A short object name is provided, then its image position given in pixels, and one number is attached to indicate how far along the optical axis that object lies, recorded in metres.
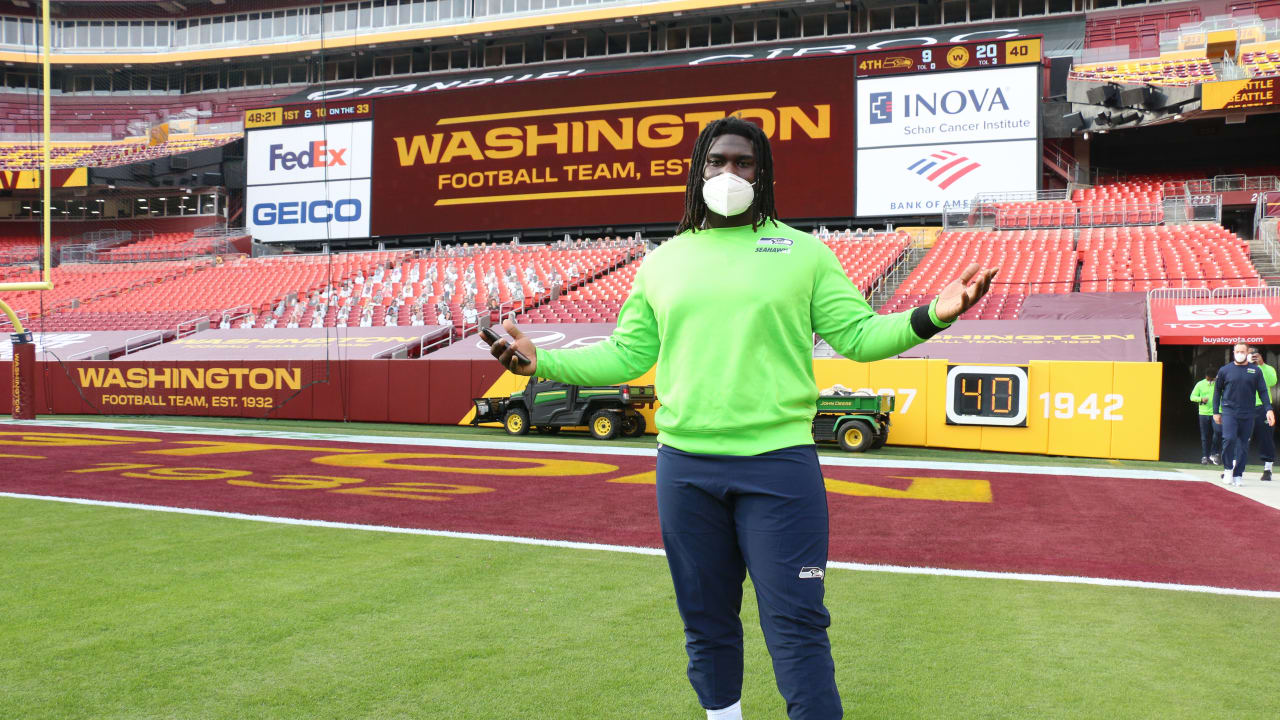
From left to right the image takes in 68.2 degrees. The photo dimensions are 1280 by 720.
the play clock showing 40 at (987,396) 15.17
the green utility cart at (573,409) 16.83
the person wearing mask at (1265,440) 11.96
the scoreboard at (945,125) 27.80
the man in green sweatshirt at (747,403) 2.51
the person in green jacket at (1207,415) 14.30
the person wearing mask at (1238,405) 10.77
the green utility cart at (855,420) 14.57
